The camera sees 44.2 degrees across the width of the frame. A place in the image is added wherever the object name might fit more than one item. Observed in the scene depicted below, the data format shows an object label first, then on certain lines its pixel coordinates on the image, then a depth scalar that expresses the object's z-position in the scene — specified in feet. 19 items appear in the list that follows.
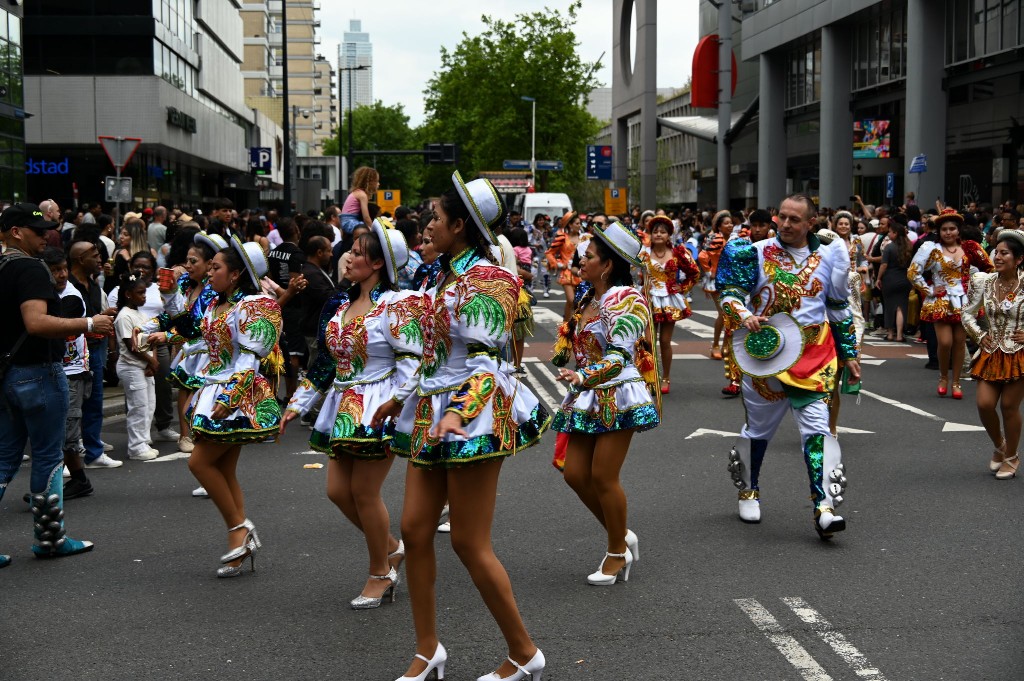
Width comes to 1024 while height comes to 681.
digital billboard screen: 128.06
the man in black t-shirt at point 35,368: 21.39
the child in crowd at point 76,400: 28.22
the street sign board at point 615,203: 176.39
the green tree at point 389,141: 379.55
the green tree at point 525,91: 242.78
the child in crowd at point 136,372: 33.42
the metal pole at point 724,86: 107.14
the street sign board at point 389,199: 183.73
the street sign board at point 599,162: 220.64
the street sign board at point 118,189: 59.26
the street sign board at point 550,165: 212.43
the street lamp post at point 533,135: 233.14
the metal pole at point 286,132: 106.01
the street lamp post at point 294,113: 244.38
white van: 144.36
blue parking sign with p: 124.77
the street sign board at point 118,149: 59.47
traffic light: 163.63
